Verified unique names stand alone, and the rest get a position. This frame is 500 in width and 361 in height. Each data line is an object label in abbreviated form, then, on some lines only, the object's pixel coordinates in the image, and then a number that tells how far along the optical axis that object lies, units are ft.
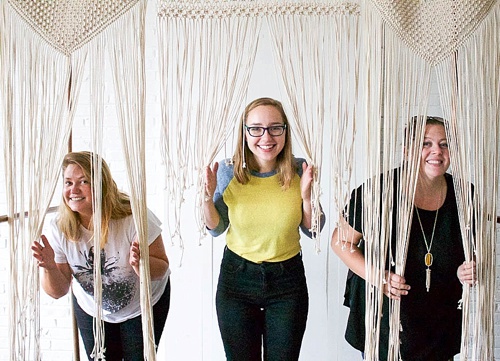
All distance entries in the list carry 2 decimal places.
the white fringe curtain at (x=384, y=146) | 5.64
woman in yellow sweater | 6.06
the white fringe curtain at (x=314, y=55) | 5.71
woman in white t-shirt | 6.09
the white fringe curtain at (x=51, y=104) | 5.68
